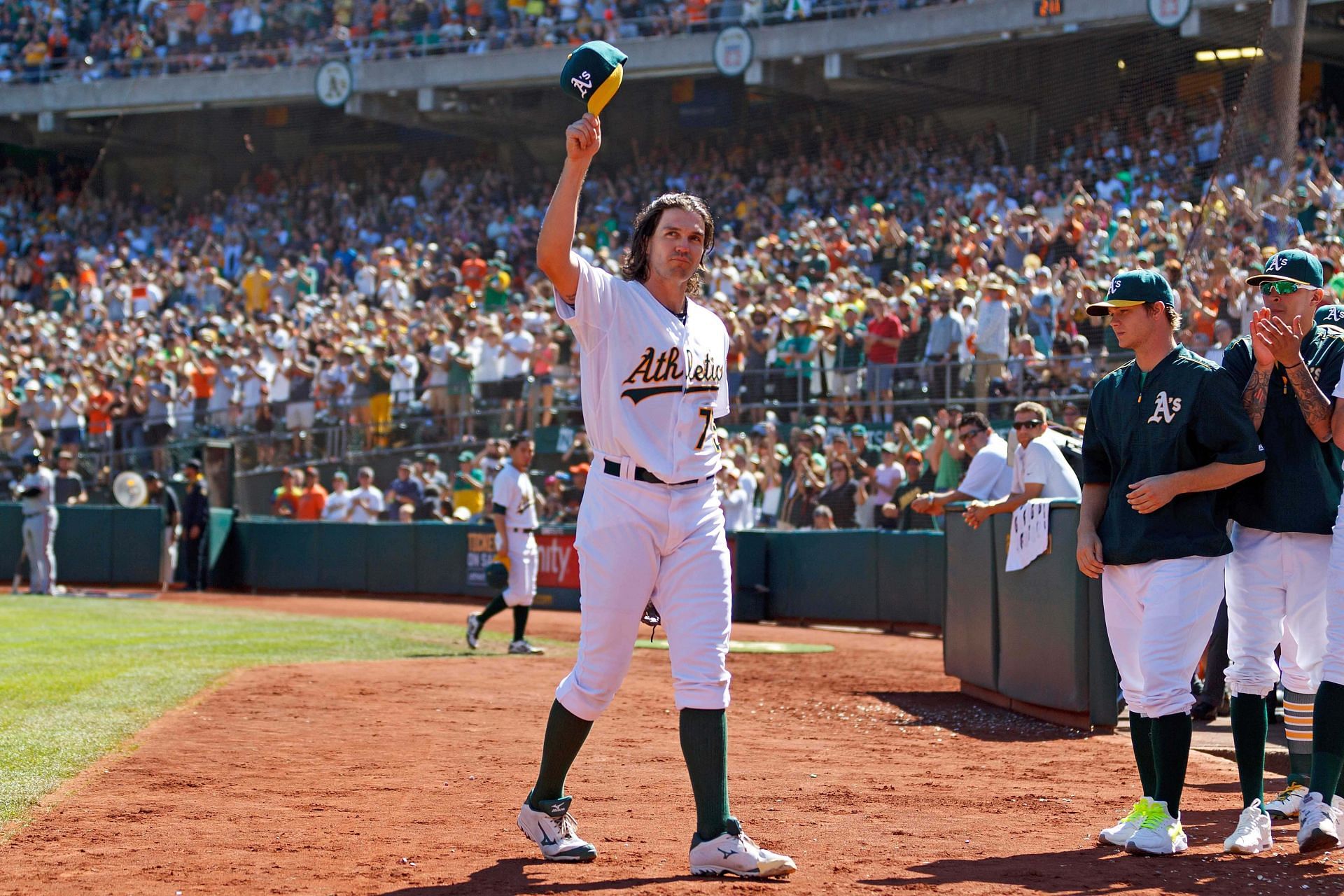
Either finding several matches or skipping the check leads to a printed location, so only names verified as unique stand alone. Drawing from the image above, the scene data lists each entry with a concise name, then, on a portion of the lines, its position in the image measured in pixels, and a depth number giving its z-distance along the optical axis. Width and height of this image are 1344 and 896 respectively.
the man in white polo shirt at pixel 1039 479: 19.00
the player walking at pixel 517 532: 25.91
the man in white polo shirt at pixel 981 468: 21.95
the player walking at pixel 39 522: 40.56
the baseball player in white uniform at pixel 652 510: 10.01
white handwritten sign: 17.80
